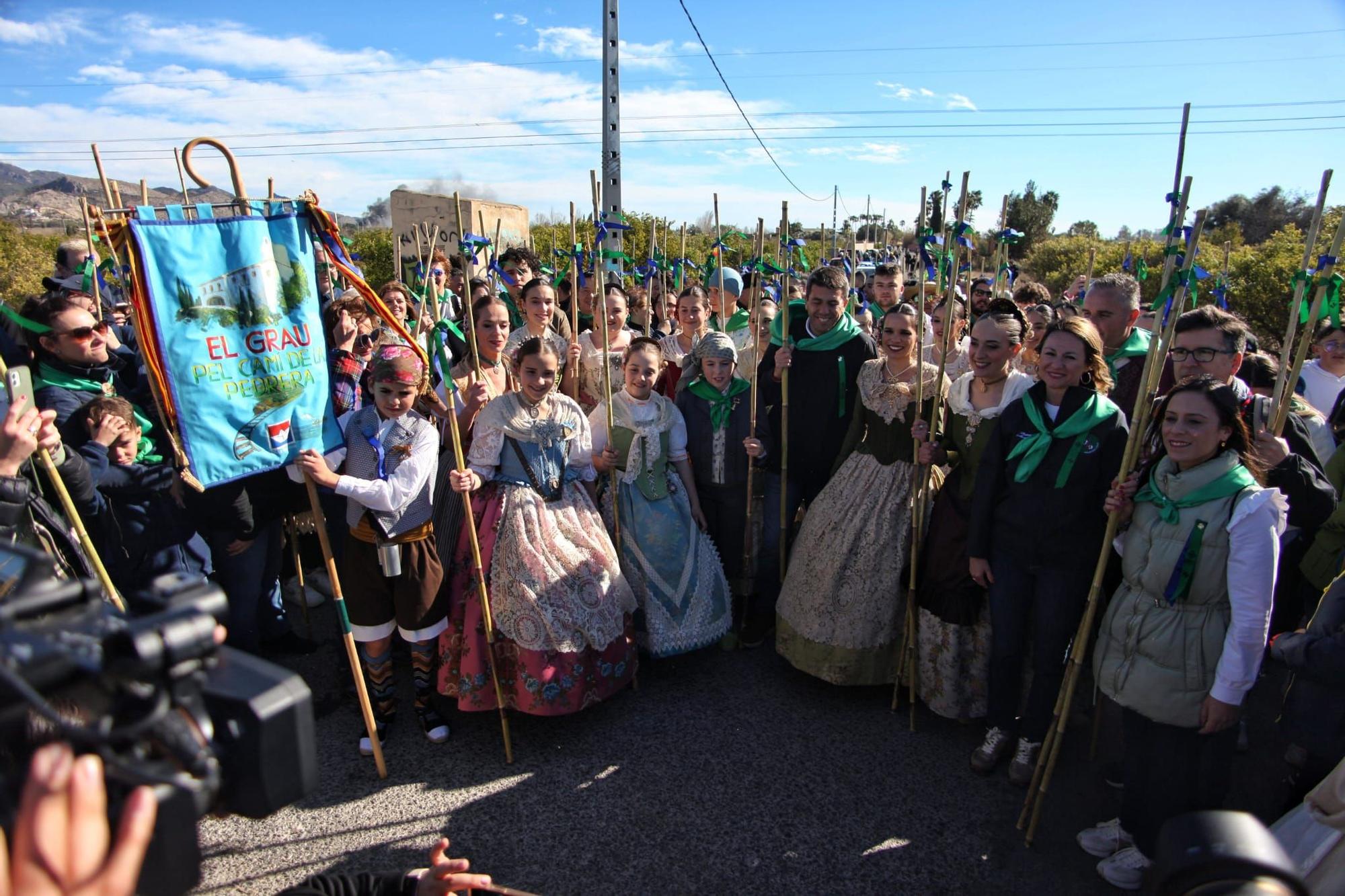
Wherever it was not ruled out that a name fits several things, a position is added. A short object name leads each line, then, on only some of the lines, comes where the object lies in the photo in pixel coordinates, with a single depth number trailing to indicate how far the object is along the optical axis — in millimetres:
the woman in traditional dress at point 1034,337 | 4551
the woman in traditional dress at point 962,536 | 3289
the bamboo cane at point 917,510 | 3441
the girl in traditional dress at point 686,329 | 5004
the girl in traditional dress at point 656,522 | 3877
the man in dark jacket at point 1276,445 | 2799
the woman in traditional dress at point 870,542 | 3658
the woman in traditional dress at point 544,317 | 4516
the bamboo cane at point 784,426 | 4043
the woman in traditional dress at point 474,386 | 3537
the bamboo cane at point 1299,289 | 2654
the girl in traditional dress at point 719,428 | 4137
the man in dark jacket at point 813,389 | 4133
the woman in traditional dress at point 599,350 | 4617
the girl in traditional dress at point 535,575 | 3377
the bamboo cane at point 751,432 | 3922
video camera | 823
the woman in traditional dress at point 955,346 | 5027
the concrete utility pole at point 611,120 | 11141
